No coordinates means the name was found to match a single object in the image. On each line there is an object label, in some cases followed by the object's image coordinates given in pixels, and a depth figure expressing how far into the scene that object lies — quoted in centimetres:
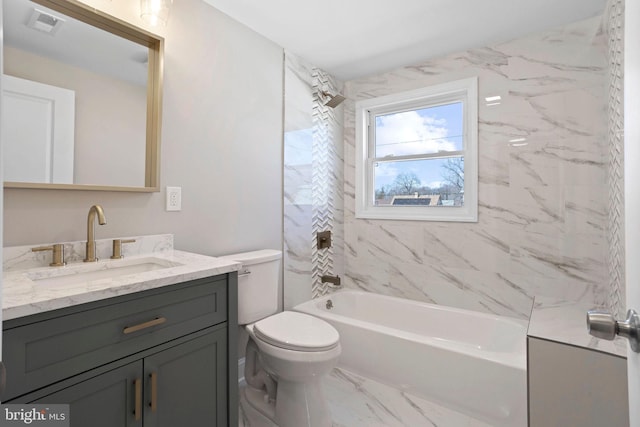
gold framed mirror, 126
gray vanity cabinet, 87
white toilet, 158
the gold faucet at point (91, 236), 136
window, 252
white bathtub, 166
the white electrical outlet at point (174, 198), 173
